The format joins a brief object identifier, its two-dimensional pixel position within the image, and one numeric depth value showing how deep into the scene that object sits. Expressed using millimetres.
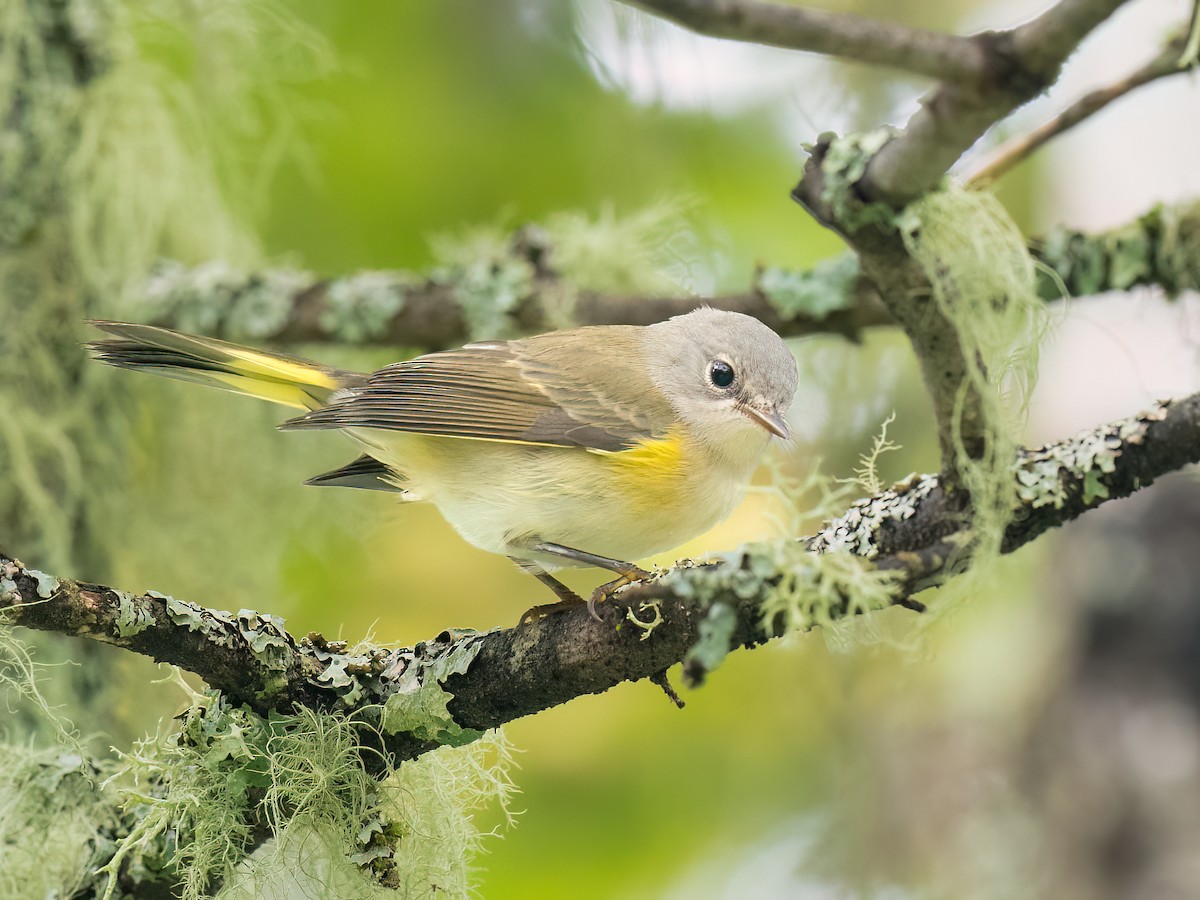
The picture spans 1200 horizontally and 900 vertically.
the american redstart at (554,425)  4344
